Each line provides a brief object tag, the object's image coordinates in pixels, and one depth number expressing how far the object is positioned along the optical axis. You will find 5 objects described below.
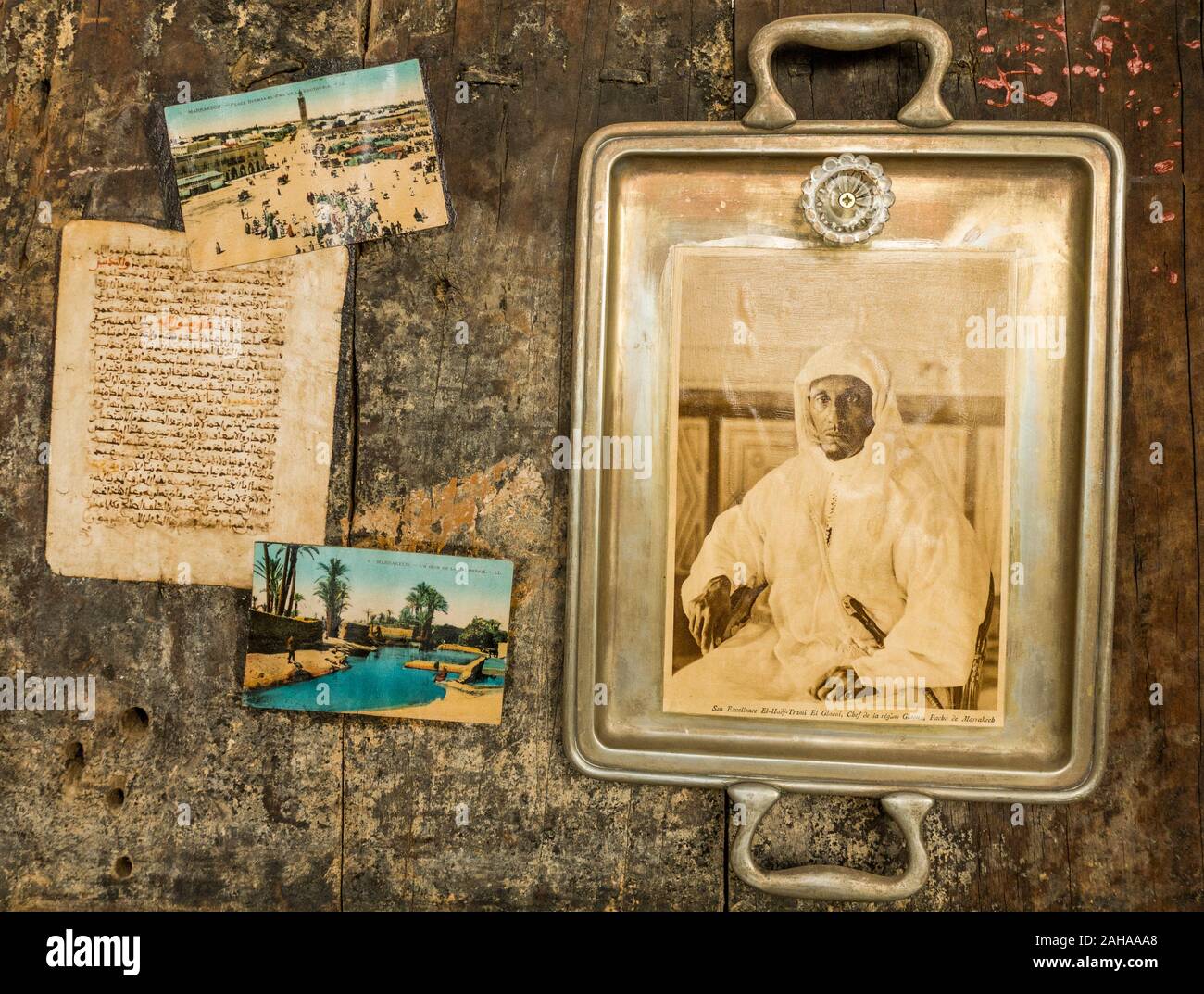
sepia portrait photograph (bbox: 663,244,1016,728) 0.54
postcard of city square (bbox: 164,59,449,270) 0.56
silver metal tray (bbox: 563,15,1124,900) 0.53
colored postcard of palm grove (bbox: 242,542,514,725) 0.56
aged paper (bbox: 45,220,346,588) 0.56
